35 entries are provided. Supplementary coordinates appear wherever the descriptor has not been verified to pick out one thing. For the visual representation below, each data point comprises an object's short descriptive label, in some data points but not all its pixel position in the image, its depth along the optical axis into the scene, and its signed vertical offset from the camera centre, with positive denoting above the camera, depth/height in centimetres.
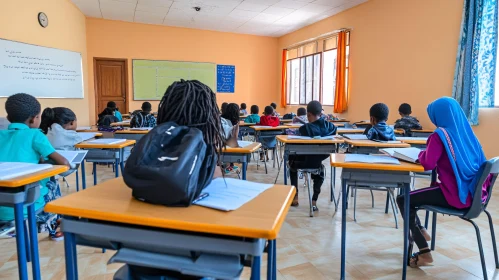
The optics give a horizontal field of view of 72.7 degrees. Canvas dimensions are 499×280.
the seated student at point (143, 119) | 444 -20
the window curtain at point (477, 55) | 472 +72
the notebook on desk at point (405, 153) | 188 -28
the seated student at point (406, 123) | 471 -25
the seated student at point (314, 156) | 320 -48
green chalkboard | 905 +84
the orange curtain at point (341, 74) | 762 +70
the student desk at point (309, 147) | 294 -37
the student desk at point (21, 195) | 136 -39
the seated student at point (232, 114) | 408 -12
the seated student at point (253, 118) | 576 -23
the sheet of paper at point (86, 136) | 286 -28
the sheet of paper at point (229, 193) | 98 -28
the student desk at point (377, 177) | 177 -39
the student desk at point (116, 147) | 257 -33
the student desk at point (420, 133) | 439 -36
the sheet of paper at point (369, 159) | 185 -30
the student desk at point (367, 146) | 270 -32
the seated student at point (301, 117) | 517 -20
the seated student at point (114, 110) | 608 -13
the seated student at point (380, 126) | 299 -18
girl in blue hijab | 171 -26
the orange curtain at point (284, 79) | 1034 +78
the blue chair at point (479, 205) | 167 -52
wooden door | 878 +56
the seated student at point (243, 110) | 805 -14
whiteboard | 519 +57
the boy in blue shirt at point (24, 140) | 183 -20
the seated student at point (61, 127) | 272 -21
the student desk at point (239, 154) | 229 -34
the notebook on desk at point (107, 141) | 267 -30
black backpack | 91 -17
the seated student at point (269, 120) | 482 -22
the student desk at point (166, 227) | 87 -32
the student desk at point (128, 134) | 369 -33
